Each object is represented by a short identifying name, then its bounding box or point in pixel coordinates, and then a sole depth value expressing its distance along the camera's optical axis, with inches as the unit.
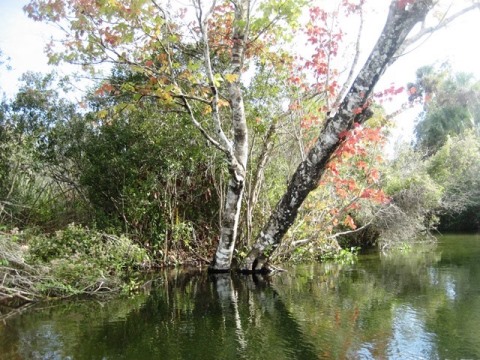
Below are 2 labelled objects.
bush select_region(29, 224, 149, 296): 270.2
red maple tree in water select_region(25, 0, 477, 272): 286.5
